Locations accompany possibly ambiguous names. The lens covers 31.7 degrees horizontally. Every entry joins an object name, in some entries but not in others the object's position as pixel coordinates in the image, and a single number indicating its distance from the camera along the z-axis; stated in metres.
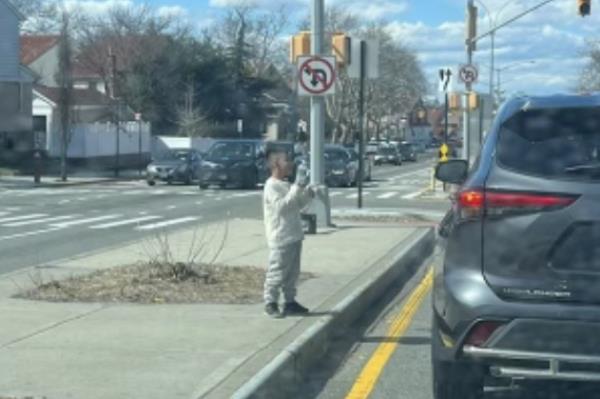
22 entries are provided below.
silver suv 5.35
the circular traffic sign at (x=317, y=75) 17.98
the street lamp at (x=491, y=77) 50.22
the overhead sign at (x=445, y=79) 30.00
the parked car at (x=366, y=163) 42.64
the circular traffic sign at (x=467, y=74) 32.16
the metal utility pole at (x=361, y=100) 20.77
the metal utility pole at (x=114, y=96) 51.59
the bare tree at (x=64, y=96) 43.75
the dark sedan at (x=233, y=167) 37.12
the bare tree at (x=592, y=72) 90.25
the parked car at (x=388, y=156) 77.50
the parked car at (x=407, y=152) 84.95
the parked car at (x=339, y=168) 39.69
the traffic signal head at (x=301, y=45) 19.36
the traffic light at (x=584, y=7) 26.27
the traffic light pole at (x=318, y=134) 18.98
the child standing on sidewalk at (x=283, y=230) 9.10
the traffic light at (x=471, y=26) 32.09
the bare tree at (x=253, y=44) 88.16
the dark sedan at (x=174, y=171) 41.78
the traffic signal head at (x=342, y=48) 19.95
